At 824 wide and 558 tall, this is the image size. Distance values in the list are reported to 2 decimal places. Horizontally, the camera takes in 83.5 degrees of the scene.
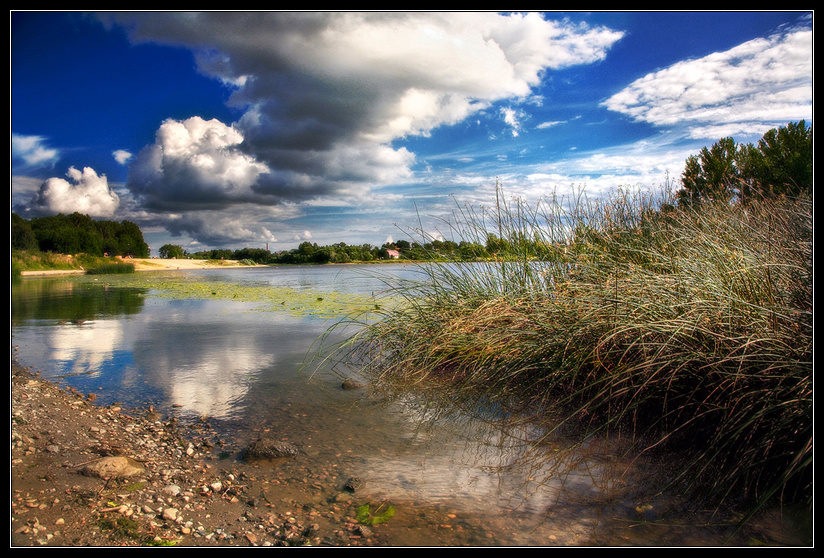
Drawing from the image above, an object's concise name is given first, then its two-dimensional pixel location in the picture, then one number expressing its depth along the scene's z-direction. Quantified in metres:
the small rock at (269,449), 2.47
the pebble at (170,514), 1.83
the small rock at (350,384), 3.87
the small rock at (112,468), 2.14
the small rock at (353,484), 2.14
